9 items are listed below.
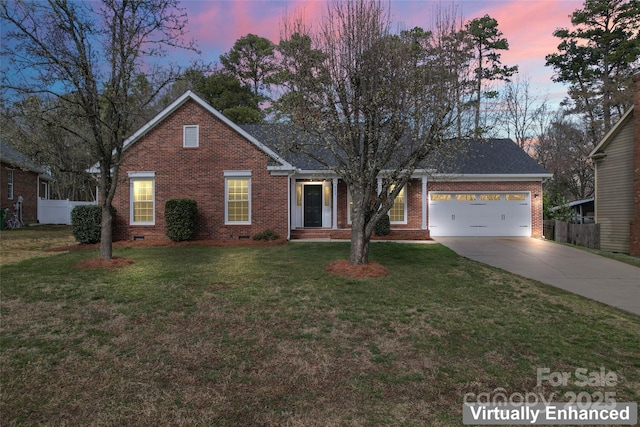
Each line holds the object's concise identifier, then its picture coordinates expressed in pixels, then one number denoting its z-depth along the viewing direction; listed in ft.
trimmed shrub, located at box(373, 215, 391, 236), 49.85
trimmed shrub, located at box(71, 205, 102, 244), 43.75
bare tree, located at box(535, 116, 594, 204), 97.30
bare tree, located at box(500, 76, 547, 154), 98.53
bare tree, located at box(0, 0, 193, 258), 27.63
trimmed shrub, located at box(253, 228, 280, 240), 46.40
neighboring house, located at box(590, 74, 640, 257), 44.88
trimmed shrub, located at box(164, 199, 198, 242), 44.91
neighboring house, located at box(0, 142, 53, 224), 74.90
